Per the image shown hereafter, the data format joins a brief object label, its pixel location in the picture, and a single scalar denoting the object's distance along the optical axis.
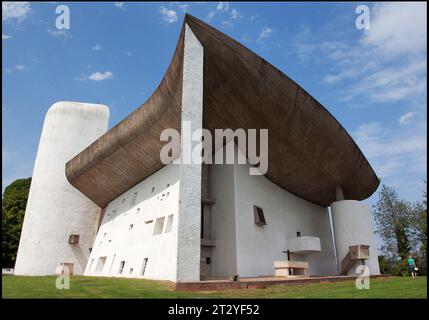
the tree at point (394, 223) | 31.34
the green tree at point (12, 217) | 29.58
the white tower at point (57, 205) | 22.56
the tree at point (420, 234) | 28.73
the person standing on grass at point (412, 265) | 15.54
